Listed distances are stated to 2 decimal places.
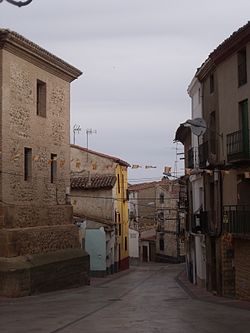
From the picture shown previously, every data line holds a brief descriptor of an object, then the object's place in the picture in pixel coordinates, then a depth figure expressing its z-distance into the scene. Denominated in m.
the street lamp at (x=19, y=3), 8.38
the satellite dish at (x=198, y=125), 29.19
